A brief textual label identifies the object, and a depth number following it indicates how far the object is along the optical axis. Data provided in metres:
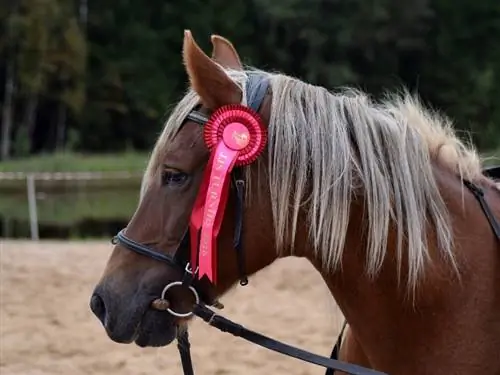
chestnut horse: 1.89
